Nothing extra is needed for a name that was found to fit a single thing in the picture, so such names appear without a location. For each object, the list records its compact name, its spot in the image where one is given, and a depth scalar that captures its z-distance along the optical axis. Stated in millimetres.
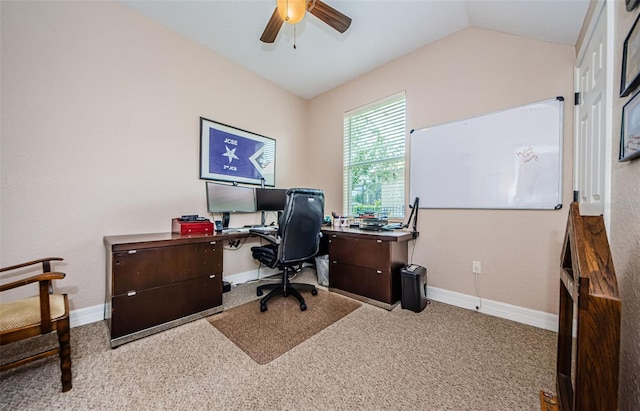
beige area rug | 1665
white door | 1248
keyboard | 2480
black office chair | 2127
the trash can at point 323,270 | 2947
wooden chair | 1136
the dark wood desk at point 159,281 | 1649
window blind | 2895
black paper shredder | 2172
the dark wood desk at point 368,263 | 2270
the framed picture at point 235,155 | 2688
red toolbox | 2186
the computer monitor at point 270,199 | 2994
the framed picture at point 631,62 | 828
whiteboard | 1919
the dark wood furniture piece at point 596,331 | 603
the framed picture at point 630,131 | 815
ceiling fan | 1579
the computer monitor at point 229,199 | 2521
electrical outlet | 2232
